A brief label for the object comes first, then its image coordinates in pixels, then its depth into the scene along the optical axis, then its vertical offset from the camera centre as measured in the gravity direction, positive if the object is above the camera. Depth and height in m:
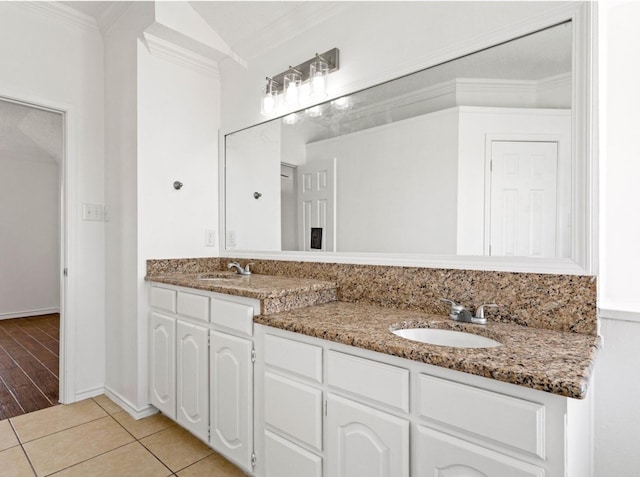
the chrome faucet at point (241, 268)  2.35 -0.23
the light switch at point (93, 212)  2.46 +0.15
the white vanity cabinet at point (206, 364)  1.63 -0.68
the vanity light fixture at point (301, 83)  1.95 +0.88
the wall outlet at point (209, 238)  2.60 -0.03
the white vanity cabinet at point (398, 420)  0.88 -0.55
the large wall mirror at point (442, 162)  1.31 +0.33
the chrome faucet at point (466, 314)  1.37 -0.31
